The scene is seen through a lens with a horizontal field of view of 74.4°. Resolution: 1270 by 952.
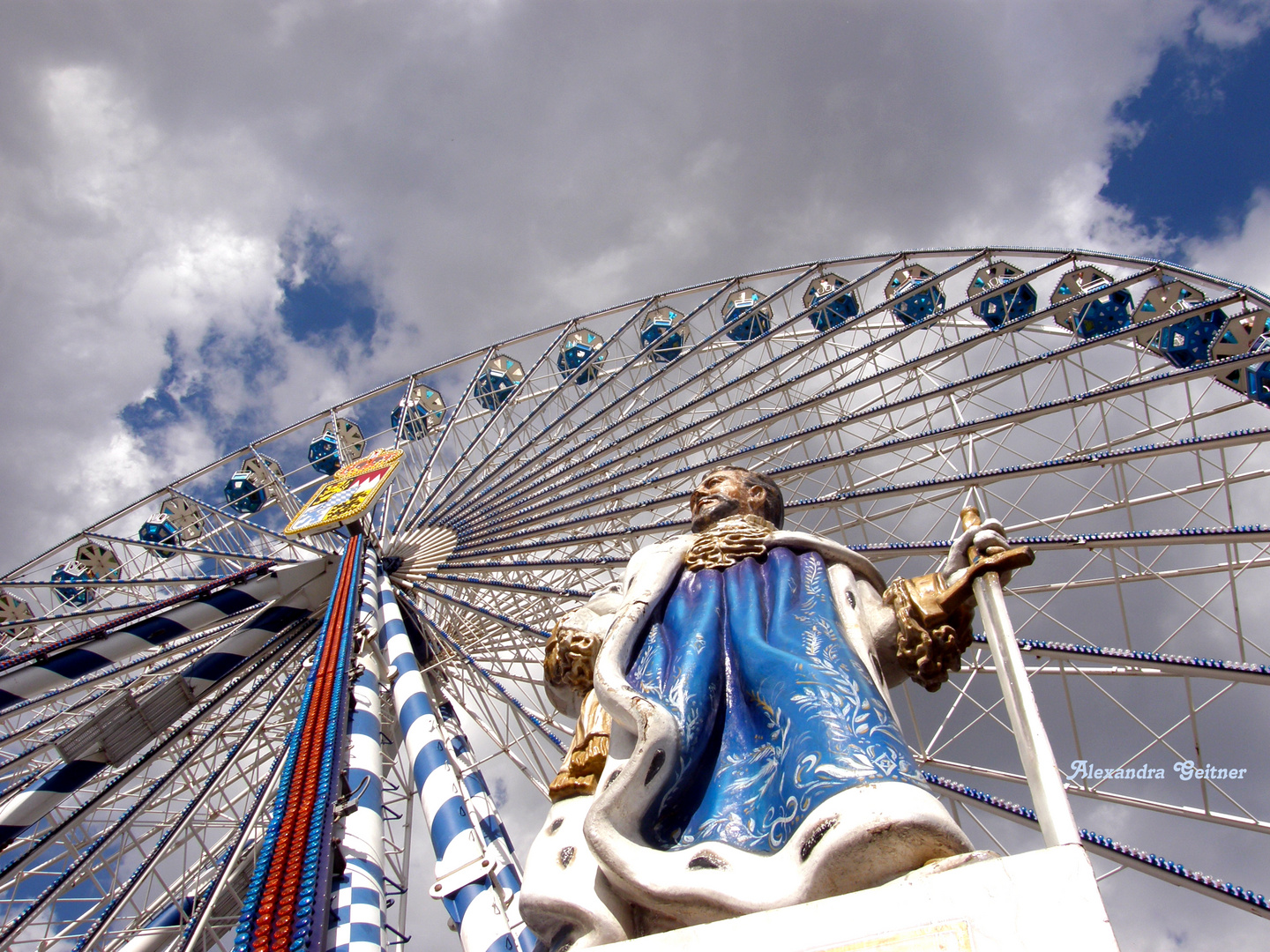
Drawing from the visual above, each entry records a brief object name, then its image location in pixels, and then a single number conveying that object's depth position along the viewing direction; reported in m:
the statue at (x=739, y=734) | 2.75
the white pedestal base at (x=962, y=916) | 2.17
